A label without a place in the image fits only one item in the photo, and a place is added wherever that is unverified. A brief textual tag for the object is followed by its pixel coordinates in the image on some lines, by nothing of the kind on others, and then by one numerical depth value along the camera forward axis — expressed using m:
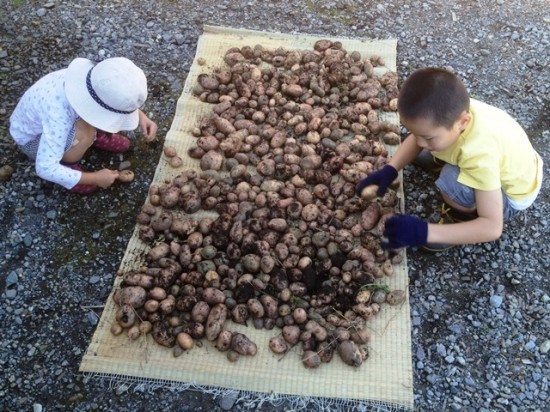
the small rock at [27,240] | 2.62
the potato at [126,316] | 2.28
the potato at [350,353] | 2.18
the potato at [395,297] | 2.38
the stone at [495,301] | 2.46
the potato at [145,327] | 2.26
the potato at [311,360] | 2.18
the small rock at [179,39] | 3.66
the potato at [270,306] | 2.29
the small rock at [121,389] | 2.18
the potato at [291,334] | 2.23
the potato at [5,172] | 2.85
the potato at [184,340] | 2.22
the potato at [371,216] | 2.57
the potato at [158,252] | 2.46
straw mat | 2.16
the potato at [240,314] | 2.29
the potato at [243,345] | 2.21
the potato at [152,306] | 2.29
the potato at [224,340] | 2.22
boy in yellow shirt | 2.00
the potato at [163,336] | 2.24
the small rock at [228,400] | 2.16
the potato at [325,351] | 2.20
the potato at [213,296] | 2.30
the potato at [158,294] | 2.32
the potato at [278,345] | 2.22
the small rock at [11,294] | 2.44
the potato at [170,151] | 2.92
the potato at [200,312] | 2.26
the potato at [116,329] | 2.27
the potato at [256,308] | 2.28
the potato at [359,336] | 2.25
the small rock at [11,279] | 2.48
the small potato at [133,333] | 2.26
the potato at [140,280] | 2.36
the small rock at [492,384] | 2.22
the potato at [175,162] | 2.89
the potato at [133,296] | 2.31
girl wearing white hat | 2.39
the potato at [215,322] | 2.23
